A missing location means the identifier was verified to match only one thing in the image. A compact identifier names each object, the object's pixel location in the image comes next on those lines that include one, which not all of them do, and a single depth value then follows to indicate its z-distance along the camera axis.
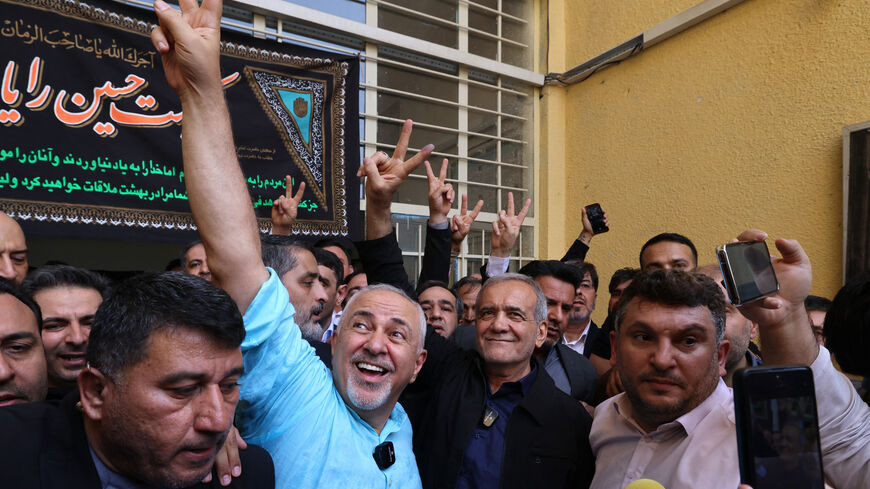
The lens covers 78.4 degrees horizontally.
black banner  3.12
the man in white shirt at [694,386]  1.09
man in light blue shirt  1.14
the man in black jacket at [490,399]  1.61
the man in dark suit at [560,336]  2.24
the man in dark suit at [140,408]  0.91
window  4.52
